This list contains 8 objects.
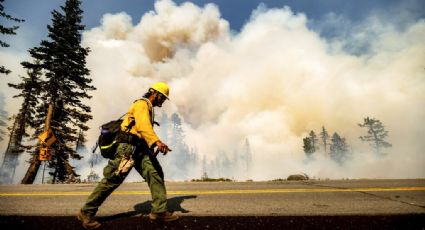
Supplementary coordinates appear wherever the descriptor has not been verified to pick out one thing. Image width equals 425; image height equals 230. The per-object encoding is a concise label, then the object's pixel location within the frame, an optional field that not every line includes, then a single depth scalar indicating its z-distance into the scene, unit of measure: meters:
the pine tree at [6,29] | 17.94
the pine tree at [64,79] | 20.80
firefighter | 3.70
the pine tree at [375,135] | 65.56
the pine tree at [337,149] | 91.50
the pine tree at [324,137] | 99.29
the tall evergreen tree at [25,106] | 34.16
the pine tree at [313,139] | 98.40
